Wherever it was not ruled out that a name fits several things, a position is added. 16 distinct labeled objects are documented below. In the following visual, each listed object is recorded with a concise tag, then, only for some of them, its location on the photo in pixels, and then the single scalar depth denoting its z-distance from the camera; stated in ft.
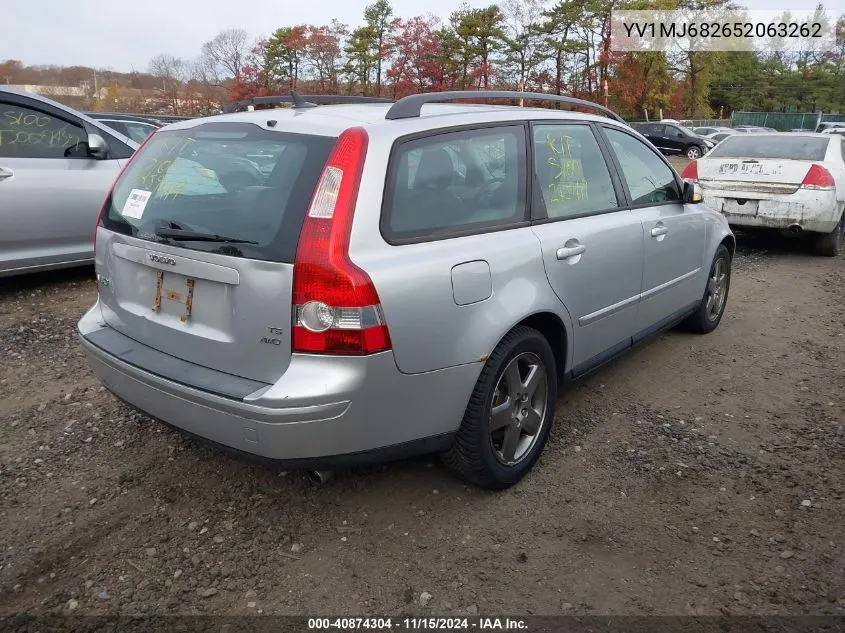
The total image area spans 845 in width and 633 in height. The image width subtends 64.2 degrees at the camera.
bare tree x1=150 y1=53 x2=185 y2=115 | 182.55
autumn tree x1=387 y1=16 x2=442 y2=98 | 132.57
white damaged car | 24.23
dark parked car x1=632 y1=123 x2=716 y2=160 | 94.73
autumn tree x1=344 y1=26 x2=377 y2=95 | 137.28
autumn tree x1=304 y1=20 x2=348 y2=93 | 142.20
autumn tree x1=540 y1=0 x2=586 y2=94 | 145.59
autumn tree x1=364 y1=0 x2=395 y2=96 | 137.39
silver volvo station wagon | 7.59
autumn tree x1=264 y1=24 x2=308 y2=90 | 145.79
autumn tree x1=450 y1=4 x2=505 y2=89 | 134.72
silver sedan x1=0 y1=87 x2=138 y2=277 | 17.56
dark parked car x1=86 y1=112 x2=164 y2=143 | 35.76
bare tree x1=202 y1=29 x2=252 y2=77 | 169.07
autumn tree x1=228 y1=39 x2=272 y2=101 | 153.81
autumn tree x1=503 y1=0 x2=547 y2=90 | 142.10
